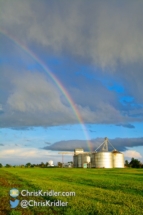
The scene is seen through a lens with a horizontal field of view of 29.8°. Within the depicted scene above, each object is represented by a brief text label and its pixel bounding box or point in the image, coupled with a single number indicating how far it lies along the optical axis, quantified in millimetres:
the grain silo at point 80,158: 161712
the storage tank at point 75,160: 176712
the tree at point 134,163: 163500
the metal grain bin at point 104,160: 149750
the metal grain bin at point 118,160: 153500
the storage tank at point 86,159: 159775
